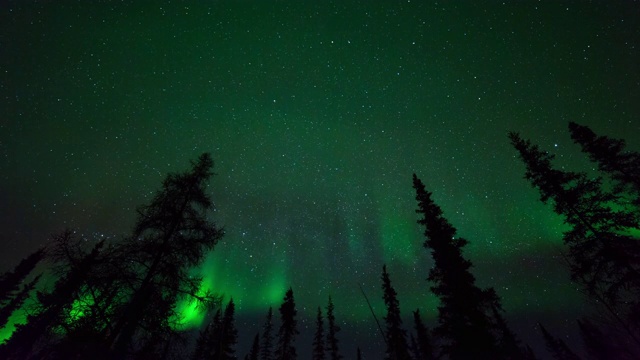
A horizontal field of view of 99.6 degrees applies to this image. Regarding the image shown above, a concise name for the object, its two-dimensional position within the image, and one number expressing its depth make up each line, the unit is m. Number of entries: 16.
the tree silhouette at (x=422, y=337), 36.56
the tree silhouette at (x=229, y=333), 32.67
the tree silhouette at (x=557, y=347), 42.62
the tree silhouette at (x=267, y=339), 46.09
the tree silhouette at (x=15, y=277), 41.56
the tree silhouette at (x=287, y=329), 32.97
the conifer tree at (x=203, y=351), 34.36
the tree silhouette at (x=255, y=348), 41.06
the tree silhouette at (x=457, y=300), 14.82
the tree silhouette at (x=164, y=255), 8.29
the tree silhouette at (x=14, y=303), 39.62
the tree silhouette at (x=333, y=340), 41.41
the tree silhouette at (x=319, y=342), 43.12
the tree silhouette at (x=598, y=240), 13.00
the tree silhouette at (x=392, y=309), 29.19
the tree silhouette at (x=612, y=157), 14.70
